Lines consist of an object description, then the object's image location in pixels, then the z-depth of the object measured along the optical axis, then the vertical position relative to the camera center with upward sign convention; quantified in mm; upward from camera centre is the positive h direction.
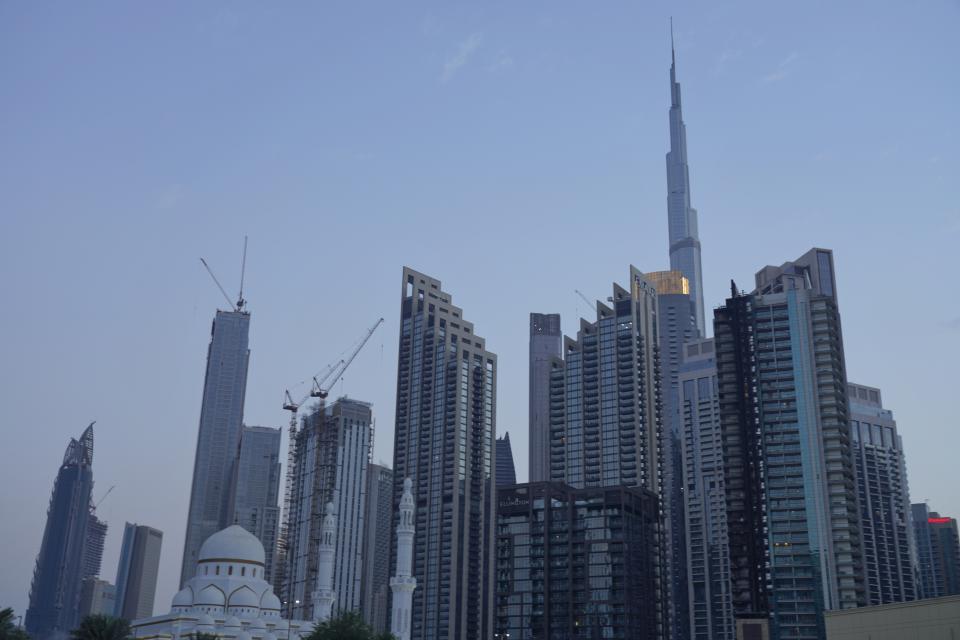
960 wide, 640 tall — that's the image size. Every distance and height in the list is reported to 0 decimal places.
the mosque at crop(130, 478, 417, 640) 138625 +8518
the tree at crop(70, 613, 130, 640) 109438 +2975
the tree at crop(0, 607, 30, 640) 112381 +3039
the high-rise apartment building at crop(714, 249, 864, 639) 178000 +35311
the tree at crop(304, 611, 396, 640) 114000 +3576
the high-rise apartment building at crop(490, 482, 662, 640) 190875 +14926
